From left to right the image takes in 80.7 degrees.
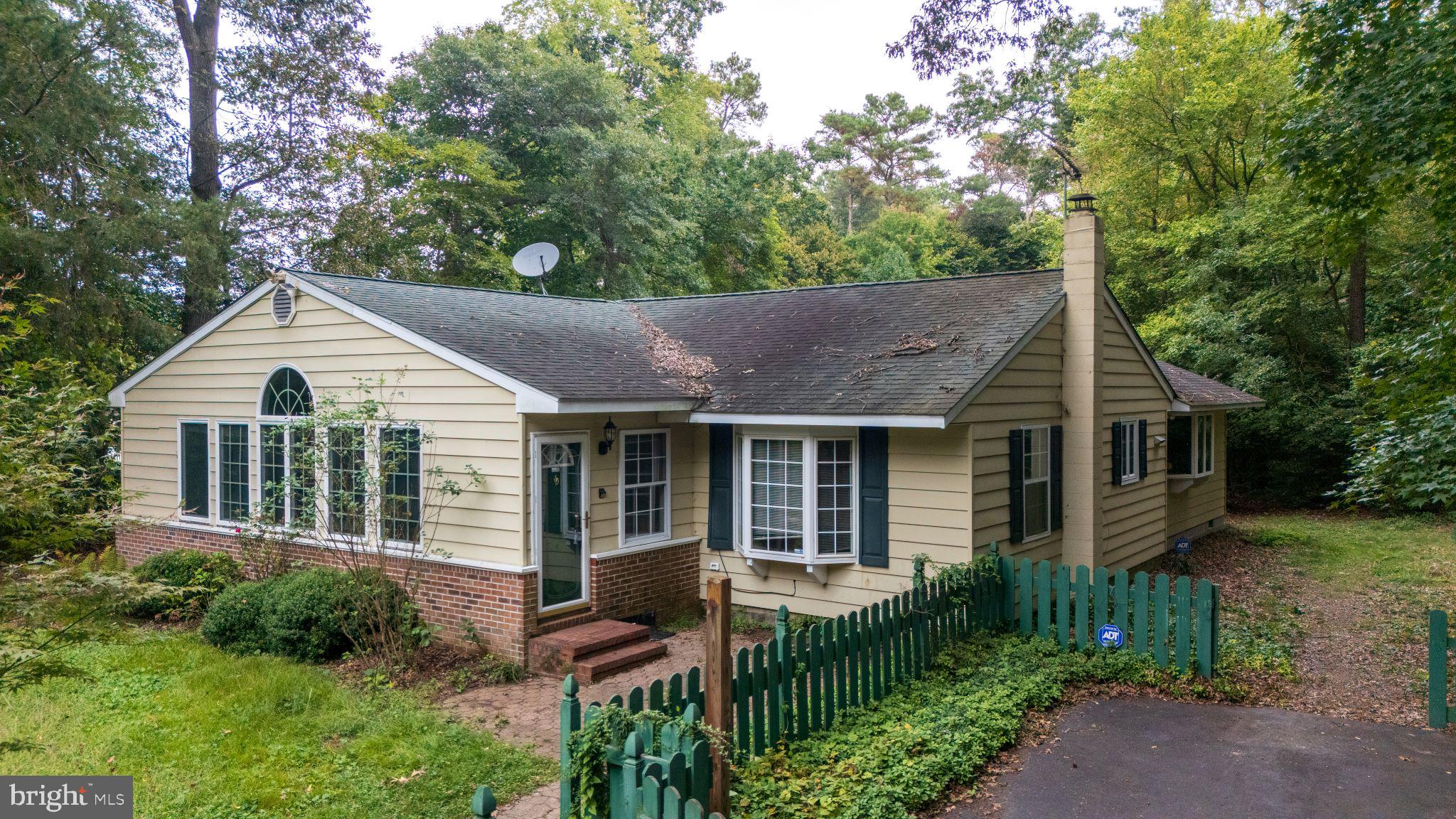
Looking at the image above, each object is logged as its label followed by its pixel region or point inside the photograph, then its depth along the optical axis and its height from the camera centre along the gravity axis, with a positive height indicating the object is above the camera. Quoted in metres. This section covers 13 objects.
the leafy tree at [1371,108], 8.30 +3.02
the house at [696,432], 9.26 -0.37
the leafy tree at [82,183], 14.36 +3.95
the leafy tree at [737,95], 37.97 +13.74
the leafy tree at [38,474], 4.53 -0.40
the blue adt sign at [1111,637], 8.22 -2.27
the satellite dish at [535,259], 14.63 +2.45
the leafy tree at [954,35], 9.01 +3.94
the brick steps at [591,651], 8.60 -2.61
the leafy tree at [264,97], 18.89 +7.00
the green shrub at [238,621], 9.48 -2.45
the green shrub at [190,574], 10.83 -2.24
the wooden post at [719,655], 5.21 -1.56
